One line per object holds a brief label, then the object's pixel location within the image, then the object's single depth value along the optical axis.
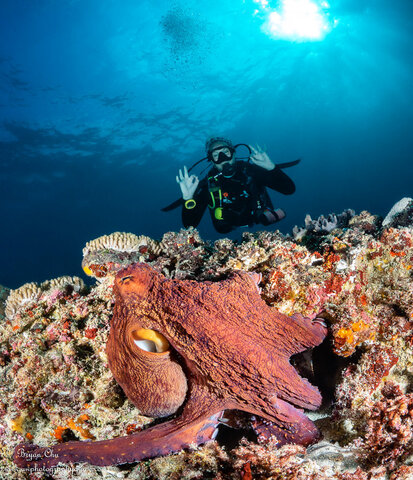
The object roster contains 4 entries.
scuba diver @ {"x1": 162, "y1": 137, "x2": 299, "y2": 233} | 6.91
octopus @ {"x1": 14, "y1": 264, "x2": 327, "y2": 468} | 1.84
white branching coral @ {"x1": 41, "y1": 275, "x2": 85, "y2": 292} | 3.19
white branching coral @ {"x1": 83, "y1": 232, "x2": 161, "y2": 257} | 3.46
